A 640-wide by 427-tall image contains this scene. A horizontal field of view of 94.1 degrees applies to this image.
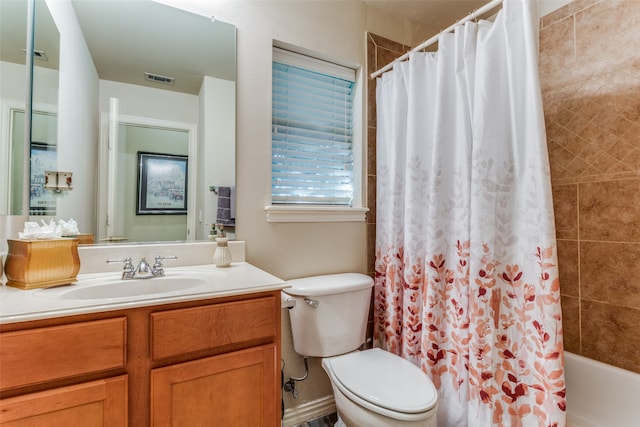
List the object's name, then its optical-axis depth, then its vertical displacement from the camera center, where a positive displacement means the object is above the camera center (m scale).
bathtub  1.29 -0.79
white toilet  1.05 -0.63
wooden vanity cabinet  0.72 -0.41
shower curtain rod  1.15 +0.86
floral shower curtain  1.05 -0.04
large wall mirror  1.20 +0.44
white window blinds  1.68 +0.54
